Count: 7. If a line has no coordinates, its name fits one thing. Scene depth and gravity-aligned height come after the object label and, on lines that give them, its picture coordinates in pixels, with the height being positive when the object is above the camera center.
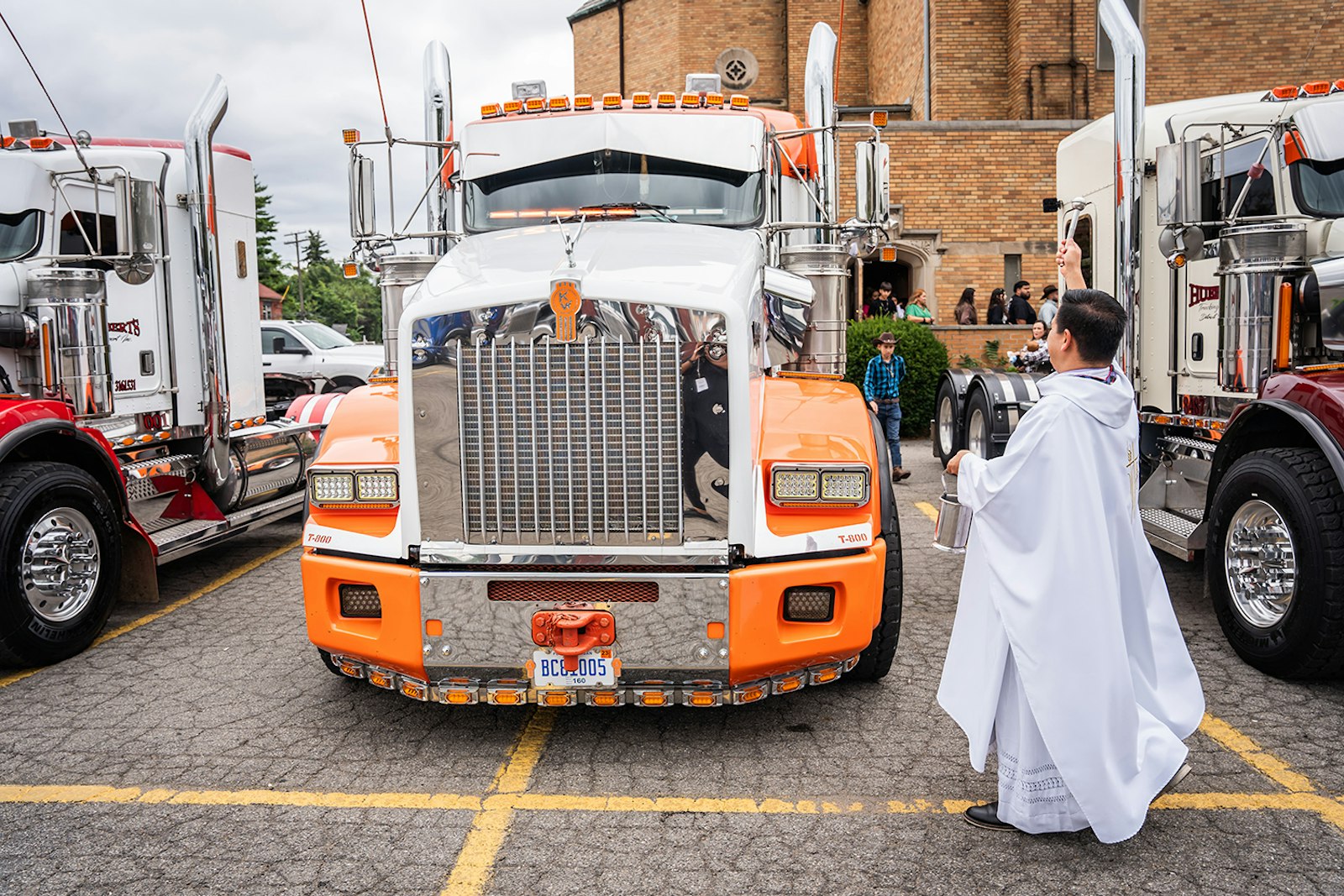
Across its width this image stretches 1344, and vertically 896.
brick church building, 20.08 +5.69
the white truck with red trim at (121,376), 5.43 +0.00
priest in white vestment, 3.23 -0.81
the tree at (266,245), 62.44 +7.70
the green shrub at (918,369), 14.70 -0.20
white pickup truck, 17.72 +0.22
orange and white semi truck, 3.87 -0.56
